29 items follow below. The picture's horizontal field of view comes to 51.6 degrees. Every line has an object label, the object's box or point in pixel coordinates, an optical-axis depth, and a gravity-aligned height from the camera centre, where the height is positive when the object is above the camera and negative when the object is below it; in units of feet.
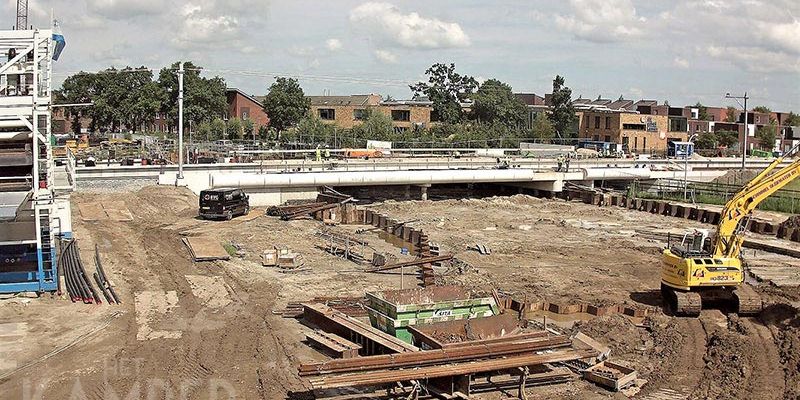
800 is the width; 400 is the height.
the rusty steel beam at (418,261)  99.14 -14.68
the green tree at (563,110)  408.05 +16.38
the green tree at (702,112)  487.61 +20.42
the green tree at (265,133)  331.61 +1.50
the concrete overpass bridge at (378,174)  167.32 -7.76
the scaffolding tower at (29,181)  82.99 -5.13
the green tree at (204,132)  313.91 +1.31
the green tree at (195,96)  299.99 +14.82
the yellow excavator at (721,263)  80.53 -11.44
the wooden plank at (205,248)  104.78 -15.02
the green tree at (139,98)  296.10 +13.28
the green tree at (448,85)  421.59 +28.81
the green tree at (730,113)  495.69 +20.53
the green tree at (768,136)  396.16 +5.58
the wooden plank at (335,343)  62.78 -16.33
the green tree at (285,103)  316.60 +13.17
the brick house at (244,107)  369.30 +13.37
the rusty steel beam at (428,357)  52.44 -14.44
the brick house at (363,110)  360.07 +12.72
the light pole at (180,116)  159.22 +3.55
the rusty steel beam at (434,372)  50.93 -14.97
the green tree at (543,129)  376.07 +6.28
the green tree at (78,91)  339.71 +17.46
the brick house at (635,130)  354.74 +6.63
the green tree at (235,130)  317.83 +2.33
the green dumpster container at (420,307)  64.08 -13.31
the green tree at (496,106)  396.37 +17.62
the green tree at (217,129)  319.27 +2.55
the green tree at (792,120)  506.07 +17.32
